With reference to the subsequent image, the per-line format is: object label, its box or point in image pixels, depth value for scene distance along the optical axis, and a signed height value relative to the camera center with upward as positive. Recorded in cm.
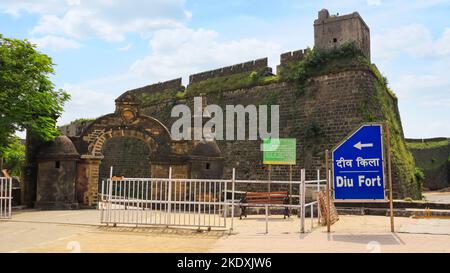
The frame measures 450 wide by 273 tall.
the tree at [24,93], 1542 +316
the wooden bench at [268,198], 1365 -50
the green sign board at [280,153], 1449 +97
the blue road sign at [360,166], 925 +35
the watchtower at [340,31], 1988 +695
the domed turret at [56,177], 1634 +13
